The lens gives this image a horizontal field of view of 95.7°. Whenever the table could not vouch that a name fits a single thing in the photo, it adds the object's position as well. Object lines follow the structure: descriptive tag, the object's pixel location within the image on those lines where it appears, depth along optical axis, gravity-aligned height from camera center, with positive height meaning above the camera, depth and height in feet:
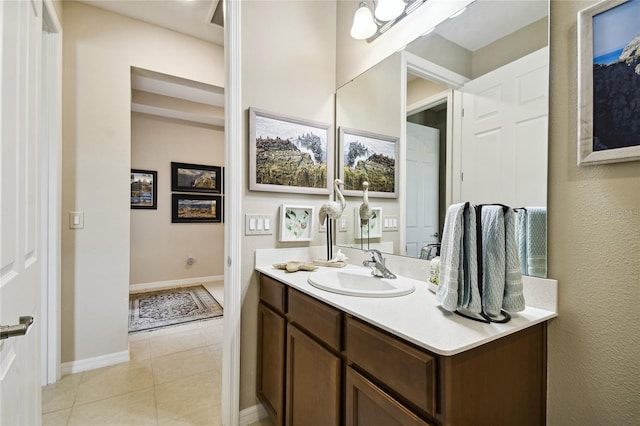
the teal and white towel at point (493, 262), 2.94 -0.51
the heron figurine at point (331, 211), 5.81 +0.01
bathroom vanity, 2.45 -1.53
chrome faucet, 4.71 -0.90
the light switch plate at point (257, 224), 5.58 -0.25
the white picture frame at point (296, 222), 5.94 -0.23
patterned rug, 10.02 -3.84
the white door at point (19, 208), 2.44 +0.02
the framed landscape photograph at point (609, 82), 2.74 +1.30
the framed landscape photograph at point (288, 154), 5.69 +1.19
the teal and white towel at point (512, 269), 2.97 -0.59
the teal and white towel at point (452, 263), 3.03 -0.54
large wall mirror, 3.52 +1.41
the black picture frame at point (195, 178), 14.69 +1.74
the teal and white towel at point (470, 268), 2.96 -0.58
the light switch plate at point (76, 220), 7.14 -0.24
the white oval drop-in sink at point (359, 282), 3.78 -1.11
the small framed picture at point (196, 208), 14.80 +0.14
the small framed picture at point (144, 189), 13.65 +1.03
